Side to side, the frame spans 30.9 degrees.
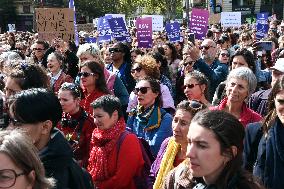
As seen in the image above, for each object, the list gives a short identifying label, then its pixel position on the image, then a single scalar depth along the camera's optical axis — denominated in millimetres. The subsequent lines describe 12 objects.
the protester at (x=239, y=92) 4656
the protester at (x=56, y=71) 6746
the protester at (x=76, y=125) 4426
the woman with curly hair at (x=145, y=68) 6555
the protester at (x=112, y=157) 4078
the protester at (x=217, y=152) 2727
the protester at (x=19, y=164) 2342
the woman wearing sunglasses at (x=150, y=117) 4883
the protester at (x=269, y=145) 3334
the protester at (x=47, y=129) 2982
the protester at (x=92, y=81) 5773
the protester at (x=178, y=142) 3697
